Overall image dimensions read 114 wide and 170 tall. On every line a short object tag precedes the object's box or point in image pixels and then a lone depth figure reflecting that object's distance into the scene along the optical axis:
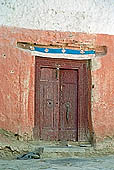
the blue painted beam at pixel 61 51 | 6.75
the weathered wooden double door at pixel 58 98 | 6.82
